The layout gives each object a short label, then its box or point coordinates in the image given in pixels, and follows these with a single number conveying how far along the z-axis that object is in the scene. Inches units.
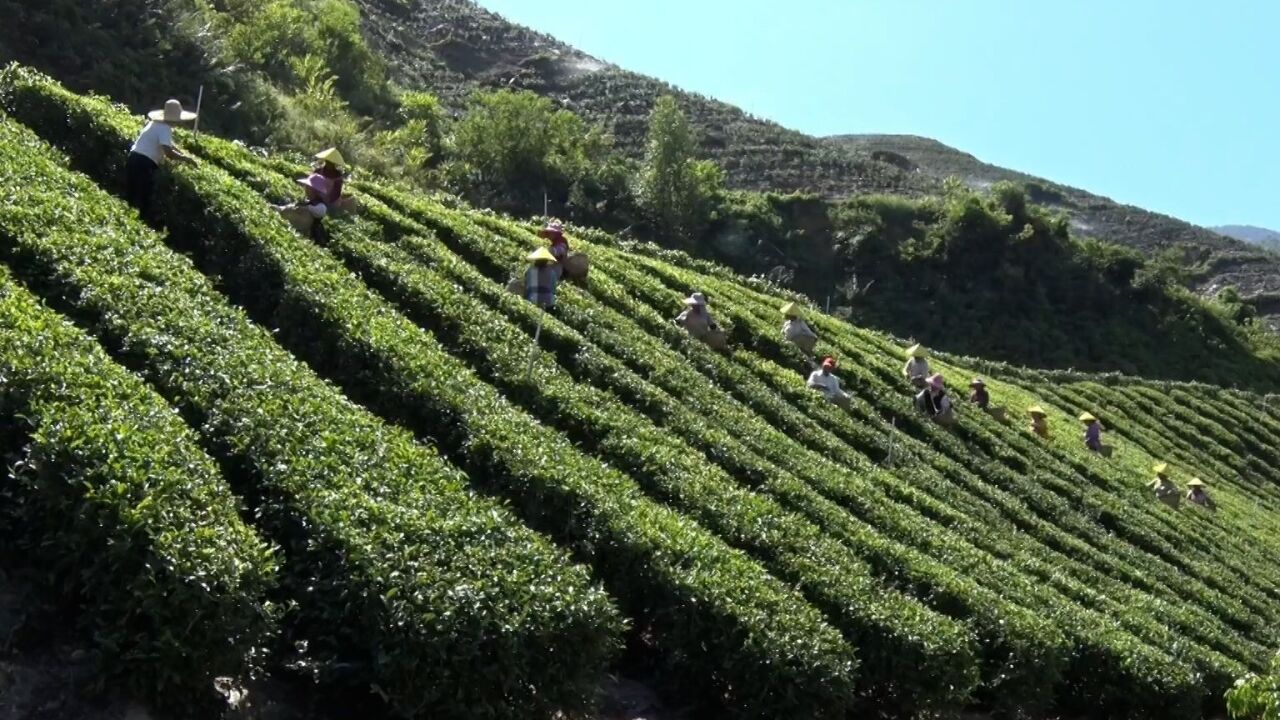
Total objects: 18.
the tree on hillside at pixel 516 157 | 2116.1
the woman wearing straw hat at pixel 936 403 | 867.4
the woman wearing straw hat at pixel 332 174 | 652.7
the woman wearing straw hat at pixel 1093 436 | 1091.3
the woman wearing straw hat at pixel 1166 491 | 1009.5
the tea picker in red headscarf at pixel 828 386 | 778.8
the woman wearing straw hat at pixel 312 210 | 594.5
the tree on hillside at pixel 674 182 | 2193.7
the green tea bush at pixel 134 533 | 253.8
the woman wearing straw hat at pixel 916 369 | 930.4
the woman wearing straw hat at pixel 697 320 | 764.6
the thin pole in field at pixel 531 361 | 512.6
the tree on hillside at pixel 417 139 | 1724.9
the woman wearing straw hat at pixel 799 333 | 860.0
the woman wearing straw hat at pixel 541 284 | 655.8
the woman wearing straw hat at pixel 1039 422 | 1019.3
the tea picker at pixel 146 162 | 546.9
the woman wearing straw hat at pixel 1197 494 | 1074.5
